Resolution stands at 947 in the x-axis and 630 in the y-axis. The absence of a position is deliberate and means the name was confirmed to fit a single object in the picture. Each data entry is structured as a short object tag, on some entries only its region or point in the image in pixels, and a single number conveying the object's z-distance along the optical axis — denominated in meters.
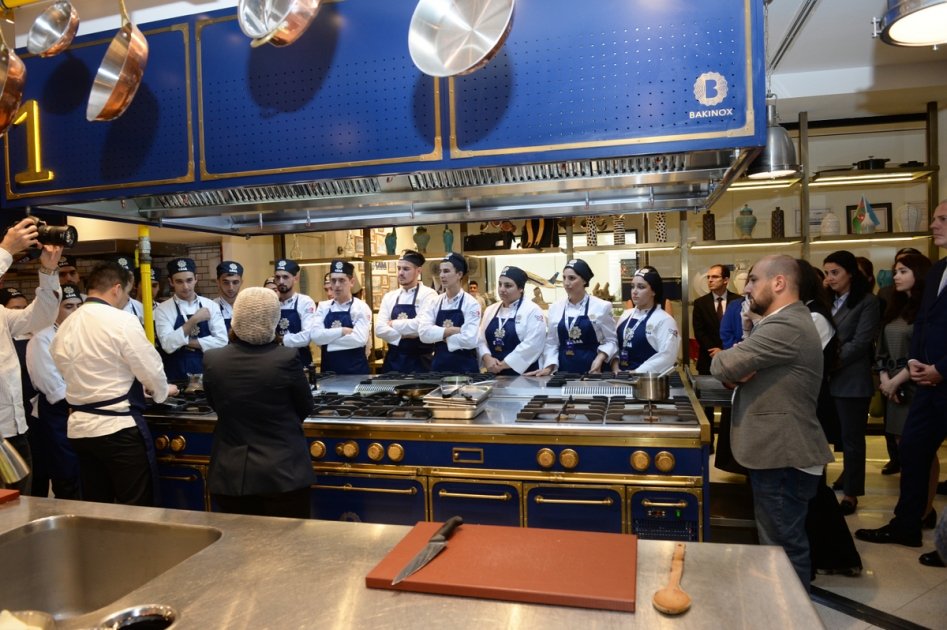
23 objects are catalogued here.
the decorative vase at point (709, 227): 6.70
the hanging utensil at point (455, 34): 2.37
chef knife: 1.32
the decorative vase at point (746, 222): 6.57
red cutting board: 1.22
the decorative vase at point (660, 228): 6.72
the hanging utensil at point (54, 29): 2.67
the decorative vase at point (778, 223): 6.50
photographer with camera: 3.01
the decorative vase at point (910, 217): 6.18
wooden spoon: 1.17
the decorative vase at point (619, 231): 6.79
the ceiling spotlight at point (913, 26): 2.52
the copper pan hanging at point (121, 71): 2.56
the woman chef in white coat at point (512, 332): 4.89
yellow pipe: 3.54
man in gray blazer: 2.52
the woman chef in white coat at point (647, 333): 4.57
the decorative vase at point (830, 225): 6.35
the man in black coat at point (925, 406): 3.46
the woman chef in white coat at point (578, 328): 4.89
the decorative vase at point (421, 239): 7.38
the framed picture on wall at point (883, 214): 6.46
